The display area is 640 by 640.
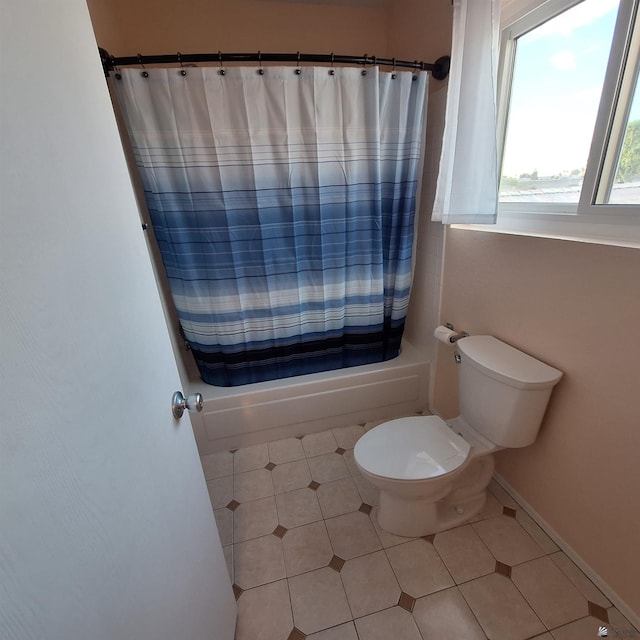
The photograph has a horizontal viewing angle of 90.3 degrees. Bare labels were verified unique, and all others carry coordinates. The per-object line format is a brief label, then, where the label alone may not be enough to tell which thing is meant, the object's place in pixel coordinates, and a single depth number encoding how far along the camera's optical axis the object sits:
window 0.96
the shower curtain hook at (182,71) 1.32
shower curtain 1.41
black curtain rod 1.30
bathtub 1.79
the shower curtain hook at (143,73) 1.31
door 0.34
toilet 1.17
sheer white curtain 1.14
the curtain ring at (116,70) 1.32
